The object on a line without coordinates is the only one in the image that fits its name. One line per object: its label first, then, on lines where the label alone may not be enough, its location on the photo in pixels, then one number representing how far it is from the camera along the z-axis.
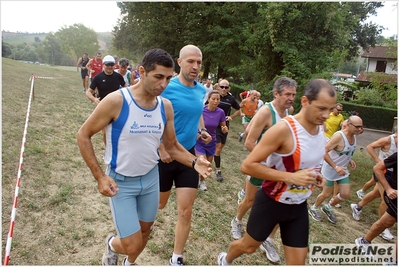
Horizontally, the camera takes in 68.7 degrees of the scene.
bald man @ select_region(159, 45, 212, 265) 3.33
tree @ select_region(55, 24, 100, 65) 74.44
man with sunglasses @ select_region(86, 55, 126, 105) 6.76
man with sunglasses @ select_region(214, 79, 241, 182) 6.87
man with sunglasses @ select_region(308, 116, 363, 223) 5.05
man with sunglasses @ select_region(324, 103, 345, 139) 8.38
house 41.03
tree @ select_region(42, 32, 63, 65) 85.23
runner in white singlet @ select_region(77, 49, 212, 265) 2.42
